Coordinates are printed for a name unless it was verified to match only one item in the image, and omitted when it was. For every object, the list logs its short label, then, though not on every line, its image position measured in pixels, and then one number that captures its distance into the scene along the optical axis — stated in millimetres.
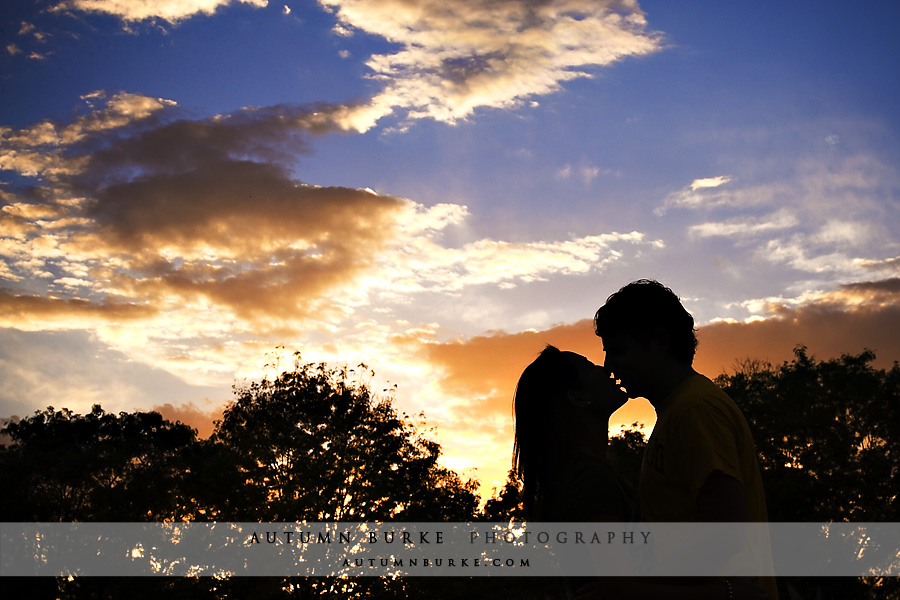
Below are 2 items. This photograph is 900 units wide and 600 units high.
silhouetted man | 2787
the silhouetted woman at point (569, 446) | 3135
